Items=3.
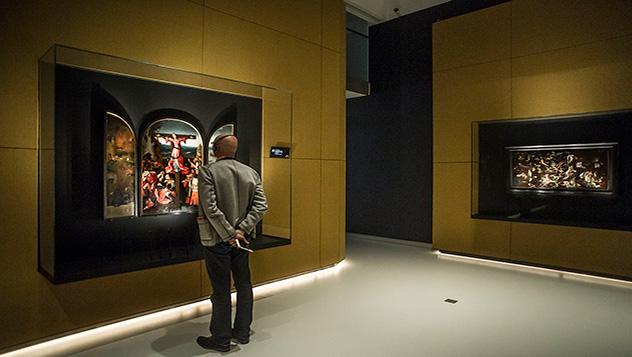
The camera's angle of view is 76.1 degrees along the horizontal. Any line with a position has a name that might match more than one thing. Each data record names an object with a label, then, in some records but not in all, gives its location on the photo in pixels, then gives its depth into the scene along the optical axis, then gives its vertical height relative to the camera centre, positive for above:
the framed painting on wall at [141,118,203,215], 3.47 +0.10
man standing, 2.98 -0.39
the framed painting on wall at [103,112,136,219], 3.22 +0.07
